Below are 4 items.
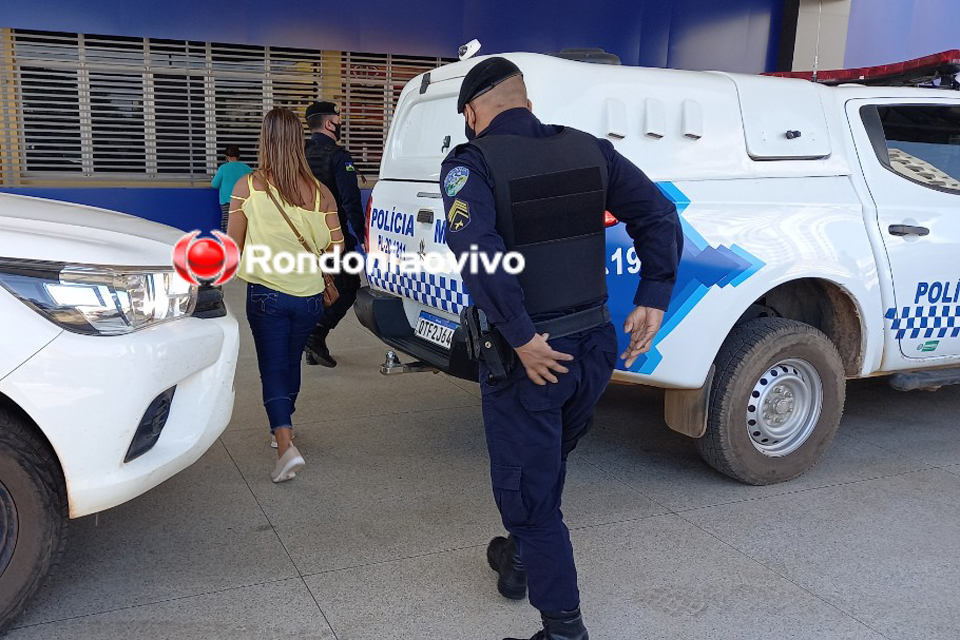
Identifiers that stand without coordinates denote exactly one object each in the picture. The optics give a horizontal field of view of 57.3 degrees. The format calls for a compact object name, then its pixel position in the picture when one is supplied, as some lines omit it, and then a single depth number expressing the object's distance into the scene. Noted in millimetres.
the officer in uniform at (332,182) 6219
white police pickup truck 3758
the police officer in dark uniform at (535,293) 2438
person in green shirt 10445
